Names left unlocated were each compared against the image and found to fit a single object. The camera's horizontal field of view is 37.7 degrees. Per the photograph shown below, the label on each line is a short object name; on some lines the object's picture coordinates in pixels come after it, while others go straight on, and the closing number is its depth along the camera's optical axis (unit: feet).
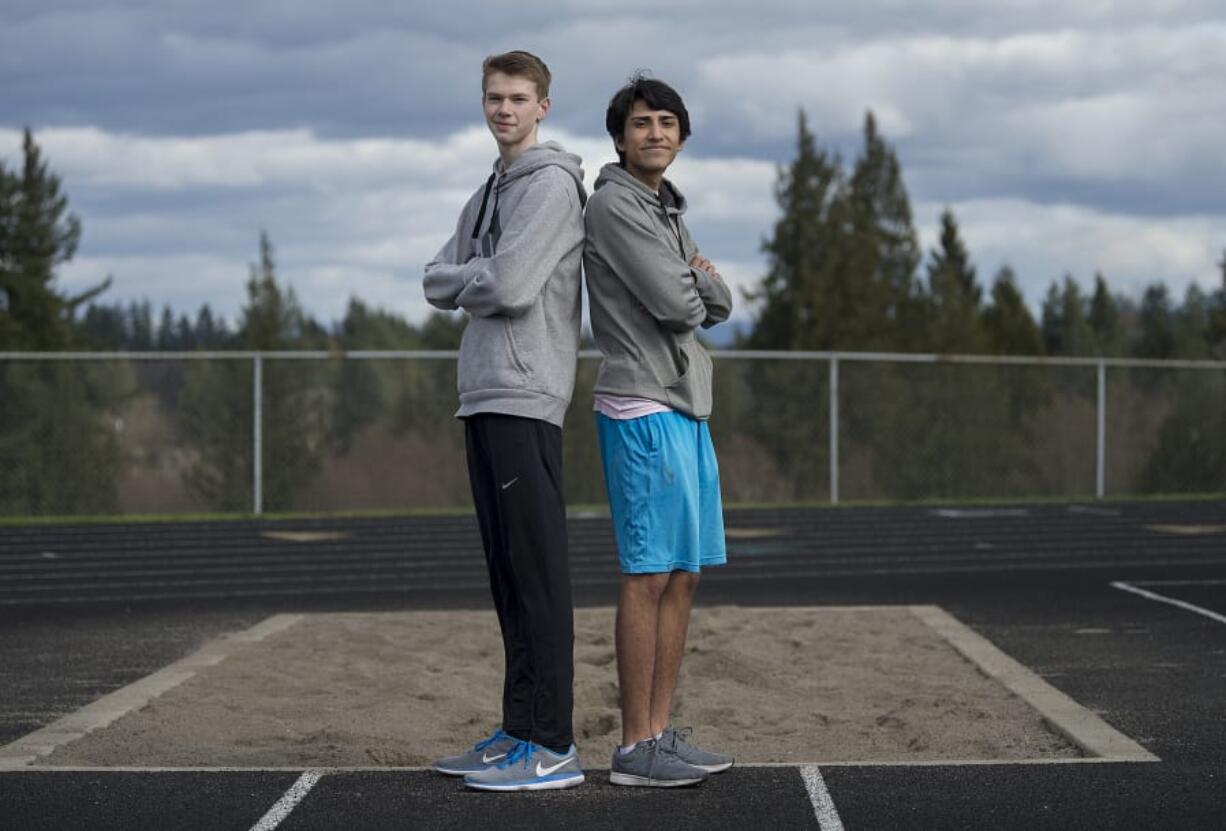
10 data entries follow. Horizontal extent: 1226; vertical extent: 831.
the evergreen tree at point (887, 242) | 140.05
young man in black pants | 16.81
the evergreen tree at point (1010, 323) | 180.86
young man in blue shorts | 16.99
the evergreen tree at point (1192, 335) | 154.98
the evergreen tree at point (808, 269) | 136.05
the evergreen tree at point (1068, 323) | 229.25
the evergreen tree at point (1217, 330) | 155.43
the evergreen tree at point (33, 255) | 148.46
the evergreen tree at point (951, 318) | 154.20
